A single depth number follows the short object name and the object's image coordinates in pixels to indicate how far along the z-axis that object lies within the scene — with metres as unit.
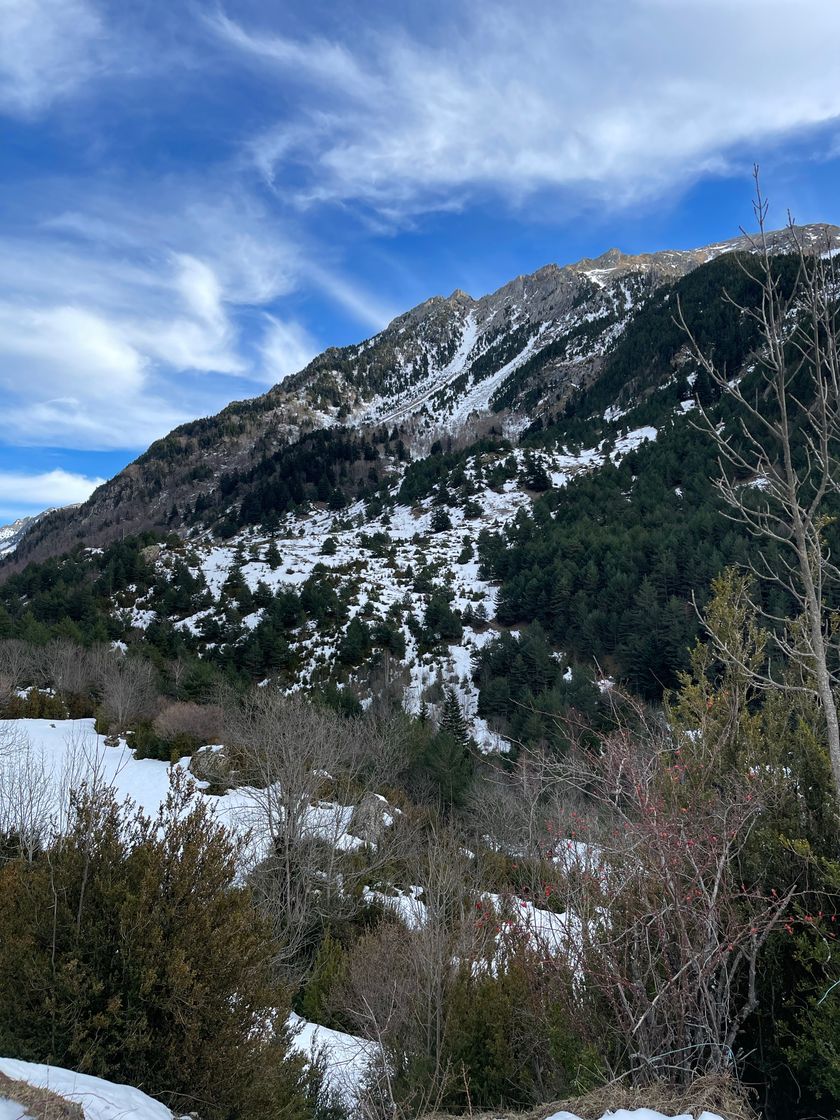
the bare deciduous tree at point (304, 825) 11.95
